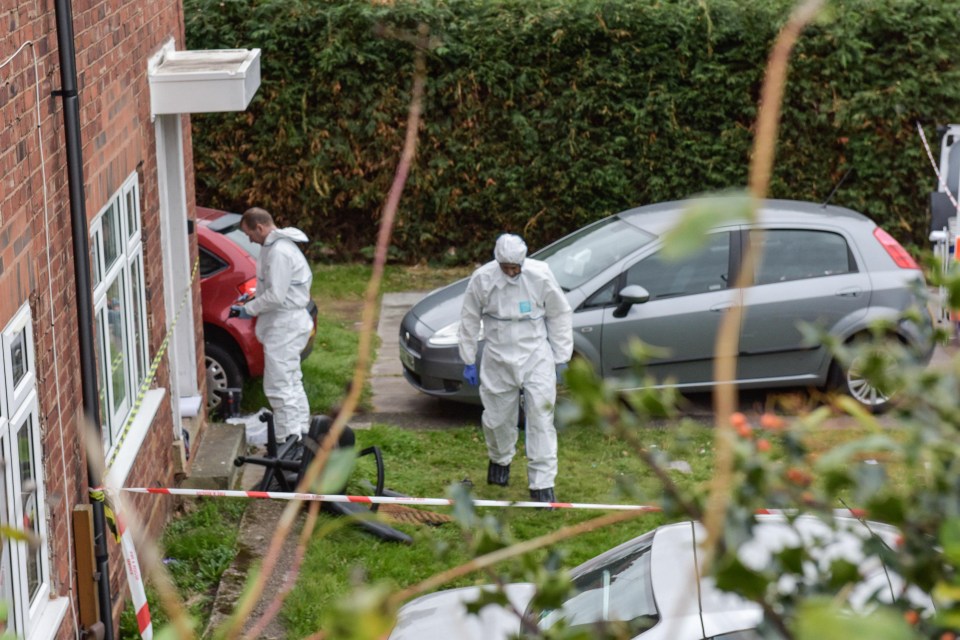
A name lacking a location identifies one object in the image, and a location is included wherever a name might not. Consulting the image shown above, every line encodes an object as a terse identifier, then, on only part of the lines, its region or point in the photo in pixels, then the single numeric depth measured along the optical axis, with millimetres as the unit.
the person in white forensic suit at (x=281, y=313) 18719
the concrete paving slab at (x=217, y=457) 17344
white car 8906
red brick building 9844
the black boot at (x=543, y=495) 17734
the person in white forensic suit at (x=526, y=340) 17516
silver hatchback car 20281
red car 21156
